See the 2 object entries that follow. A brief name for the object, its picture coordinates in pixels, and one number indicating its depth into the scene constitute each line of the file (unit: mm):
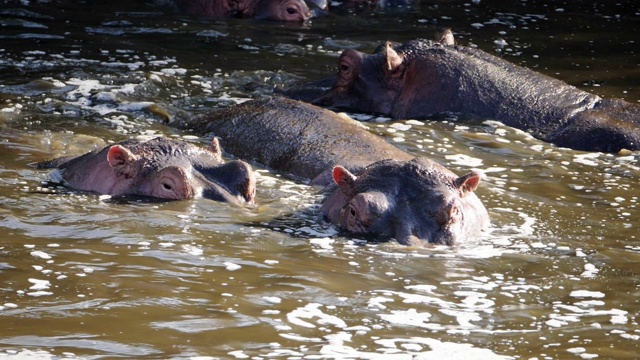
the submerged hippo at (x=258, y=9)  32469
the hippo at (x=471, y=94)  19844
